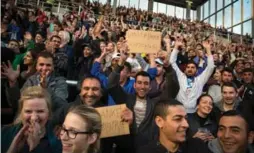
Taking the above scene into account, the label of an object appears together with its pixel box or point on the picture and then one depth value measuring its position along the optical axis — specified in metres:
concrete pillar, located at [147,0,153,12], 25.00
